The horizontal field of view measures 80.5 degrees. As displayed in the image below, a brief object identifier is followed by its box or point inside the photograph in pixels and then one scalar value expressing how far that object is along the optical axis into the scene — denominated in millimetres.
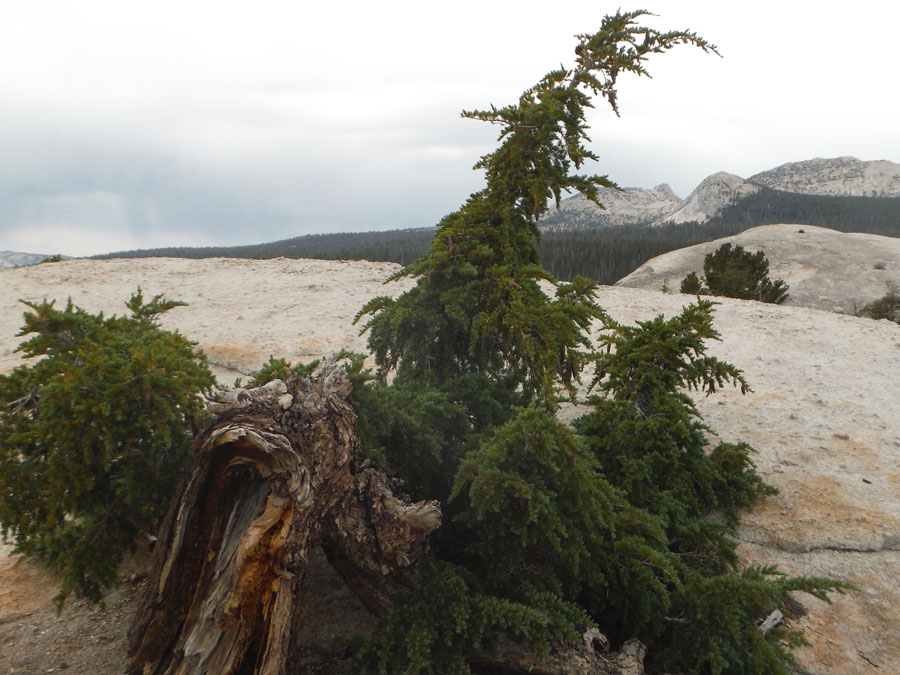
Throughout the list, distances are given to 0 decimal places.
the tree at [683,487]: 4043
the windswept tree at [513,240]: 5324
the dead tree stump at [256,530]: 3404
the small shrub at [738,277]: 24125
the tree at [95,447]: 3775
